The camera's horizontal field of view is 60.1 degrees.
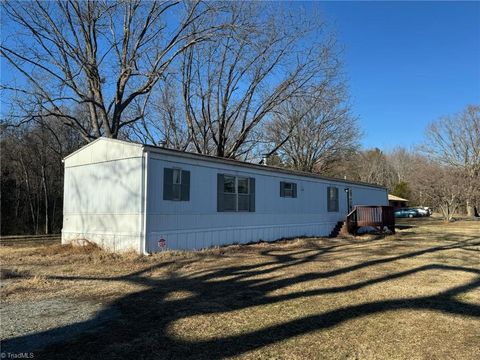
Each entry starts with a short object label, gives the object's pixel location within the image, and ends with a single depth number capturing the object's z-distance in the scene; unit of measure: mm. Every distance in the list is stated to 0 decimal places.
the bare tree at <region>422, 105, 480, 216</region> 43750
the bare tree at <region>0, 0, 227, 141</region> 17328
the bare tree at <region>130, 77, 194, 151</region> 27312
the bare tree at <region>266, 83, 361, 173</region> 28484
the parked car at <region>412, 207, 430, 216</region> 47406
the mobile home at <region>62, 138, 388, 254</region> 11102
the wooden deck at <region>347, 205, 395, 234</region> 19688
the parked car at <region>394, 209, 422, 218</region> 47312
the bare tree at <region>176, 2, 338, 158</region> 22656
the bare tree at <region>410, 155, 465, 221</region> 33531
